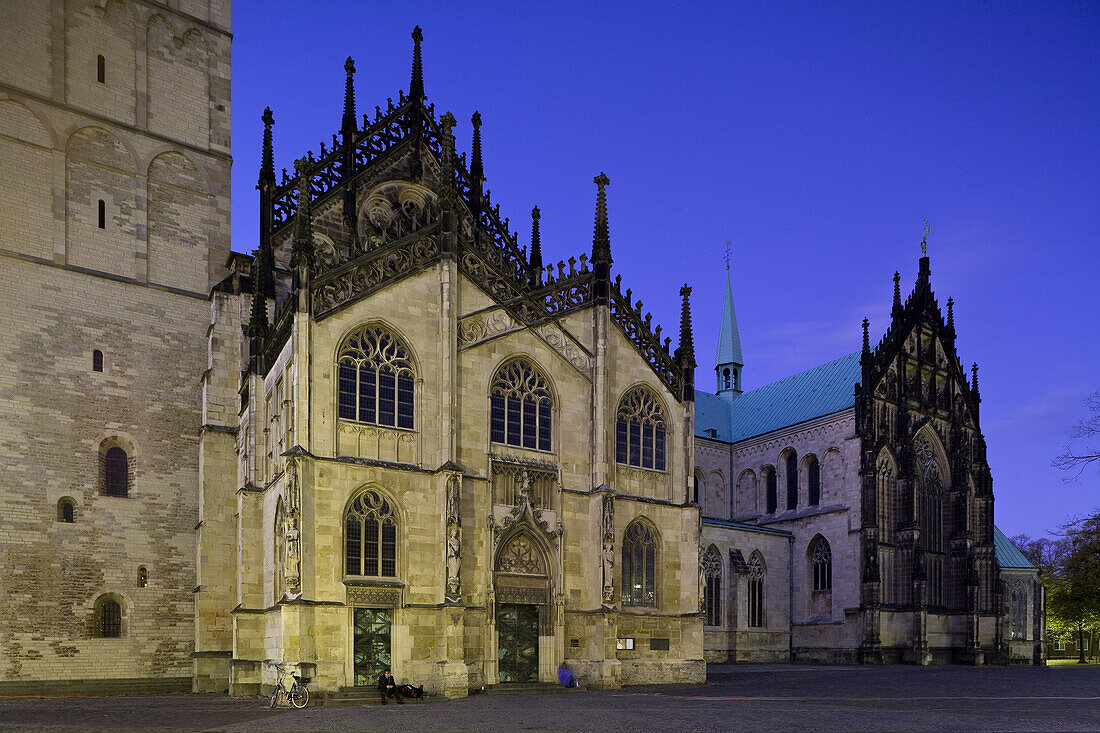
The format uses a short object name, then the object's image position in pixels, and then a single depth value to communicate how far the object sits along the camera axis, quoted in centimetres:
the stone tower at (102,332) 3100
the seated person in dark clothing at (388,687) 2428
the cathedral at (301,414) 2703
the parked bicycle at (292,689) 2352
